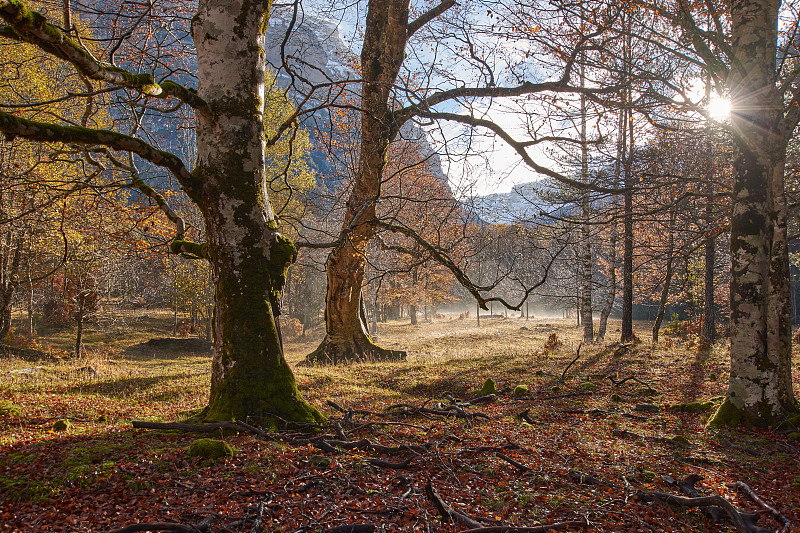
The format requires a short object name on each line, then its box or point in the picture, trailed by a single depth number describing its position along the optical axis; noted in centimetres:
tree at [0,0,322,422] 464
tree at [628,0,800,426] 548
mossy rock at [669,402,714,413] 640
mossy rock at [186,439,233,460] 352
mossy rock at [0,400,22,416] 484
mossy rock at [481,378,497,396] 748
